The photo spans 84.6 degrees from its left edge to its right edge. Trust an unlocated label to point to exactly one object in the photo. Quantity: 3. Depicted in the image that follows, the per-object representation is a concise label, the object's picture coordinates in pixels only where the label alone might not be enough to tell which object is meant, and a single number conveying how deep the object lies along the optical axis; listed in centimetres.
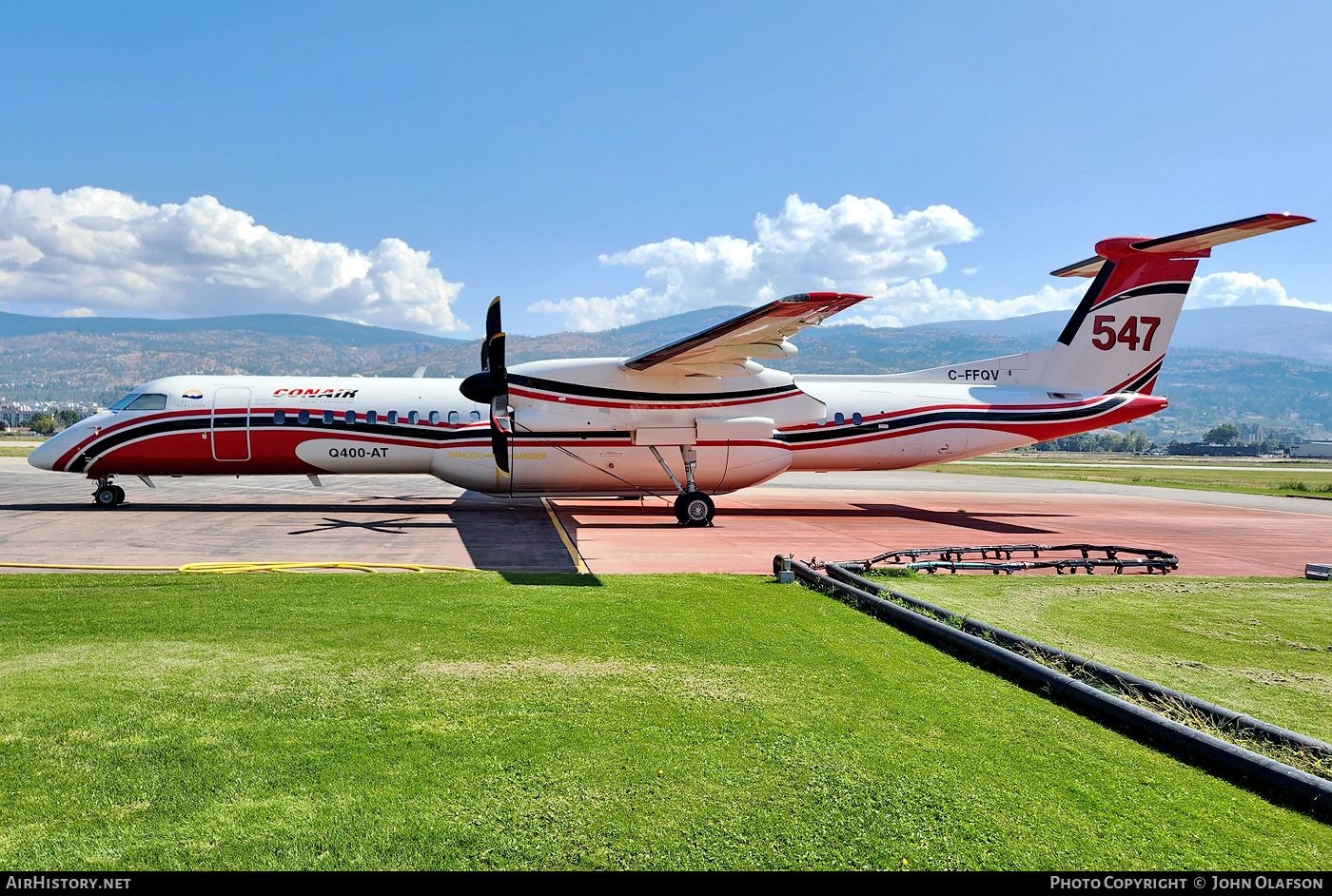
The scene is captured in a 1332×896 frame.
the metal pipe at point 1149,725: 347
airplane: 1688
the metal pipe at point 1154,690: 399
